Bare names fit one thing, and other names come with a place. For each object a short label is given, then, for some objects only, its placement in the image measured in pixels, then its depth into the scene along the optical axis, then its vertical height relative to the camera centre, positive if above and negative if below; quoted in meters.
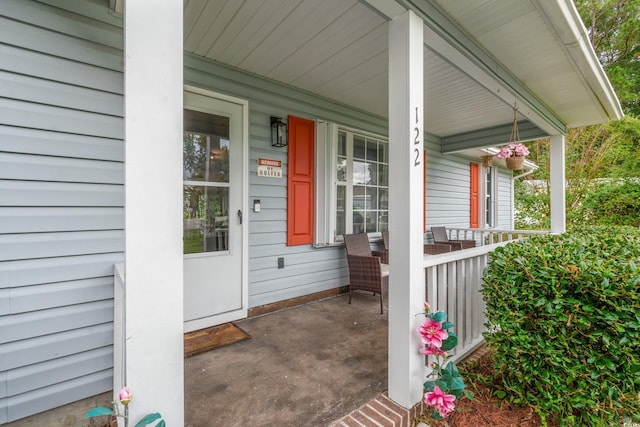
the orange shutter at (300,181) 3.29 +0.37
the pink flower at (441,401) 1.46 -0.97
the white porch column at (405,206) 1.67 +0.04
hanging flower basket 3.46 +0.63
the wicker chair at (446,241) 4.90 -0.51
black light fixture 3.12 +0.89
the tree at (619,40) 8.87 +5.57
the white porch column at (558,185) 4.49 +0.44
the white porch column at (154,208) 0.92 +0.01
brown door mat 2.34 -1.10
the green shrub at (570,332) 1.40 -0.63
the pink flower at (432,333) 1.58 -0.67
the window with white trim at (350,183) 3.55 +0.41
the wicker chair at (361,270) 3.18 -0.65
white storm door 2.66 +0.02
